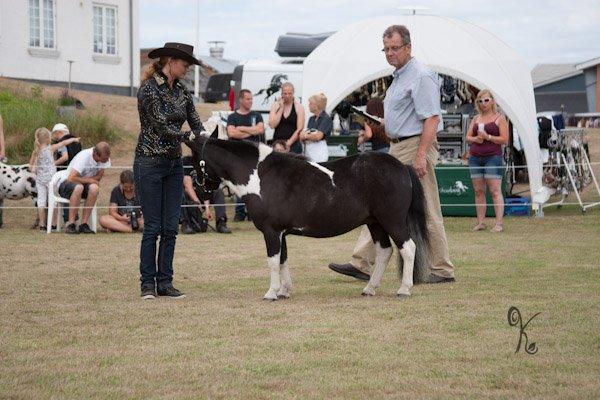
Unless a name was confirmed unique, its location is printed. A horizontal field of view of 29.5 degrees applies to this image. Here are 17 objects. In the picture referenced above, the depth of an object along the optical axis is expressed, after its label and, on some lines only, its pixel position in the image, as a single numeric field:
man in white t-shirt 16.78
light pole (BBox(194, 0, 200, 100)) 42.09
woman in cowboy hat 9.25
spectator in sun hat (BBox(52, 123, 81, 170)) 18.44
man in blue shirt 9.84
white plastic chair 16.83
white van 26.09
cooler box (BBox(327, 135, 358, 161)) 19.38
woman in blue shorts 16.41
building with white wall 33.03
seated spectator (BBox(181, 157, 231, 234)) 16.72
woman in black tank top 16.62
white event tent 18.47
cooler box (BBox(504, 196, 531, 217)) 18.75
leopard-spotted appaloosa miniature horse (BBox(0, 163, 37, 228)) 17.67
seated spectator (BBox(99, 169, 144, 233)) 16.92
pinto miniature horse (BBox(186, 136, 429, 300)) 9.30
